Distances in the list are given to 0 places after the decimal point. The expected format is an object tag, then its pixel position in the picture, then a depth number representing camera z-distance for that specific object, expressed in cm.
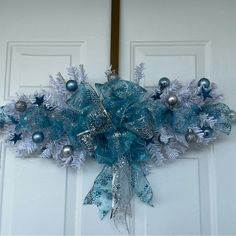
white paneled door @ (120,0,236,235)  92
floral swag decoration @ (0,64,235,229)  88
